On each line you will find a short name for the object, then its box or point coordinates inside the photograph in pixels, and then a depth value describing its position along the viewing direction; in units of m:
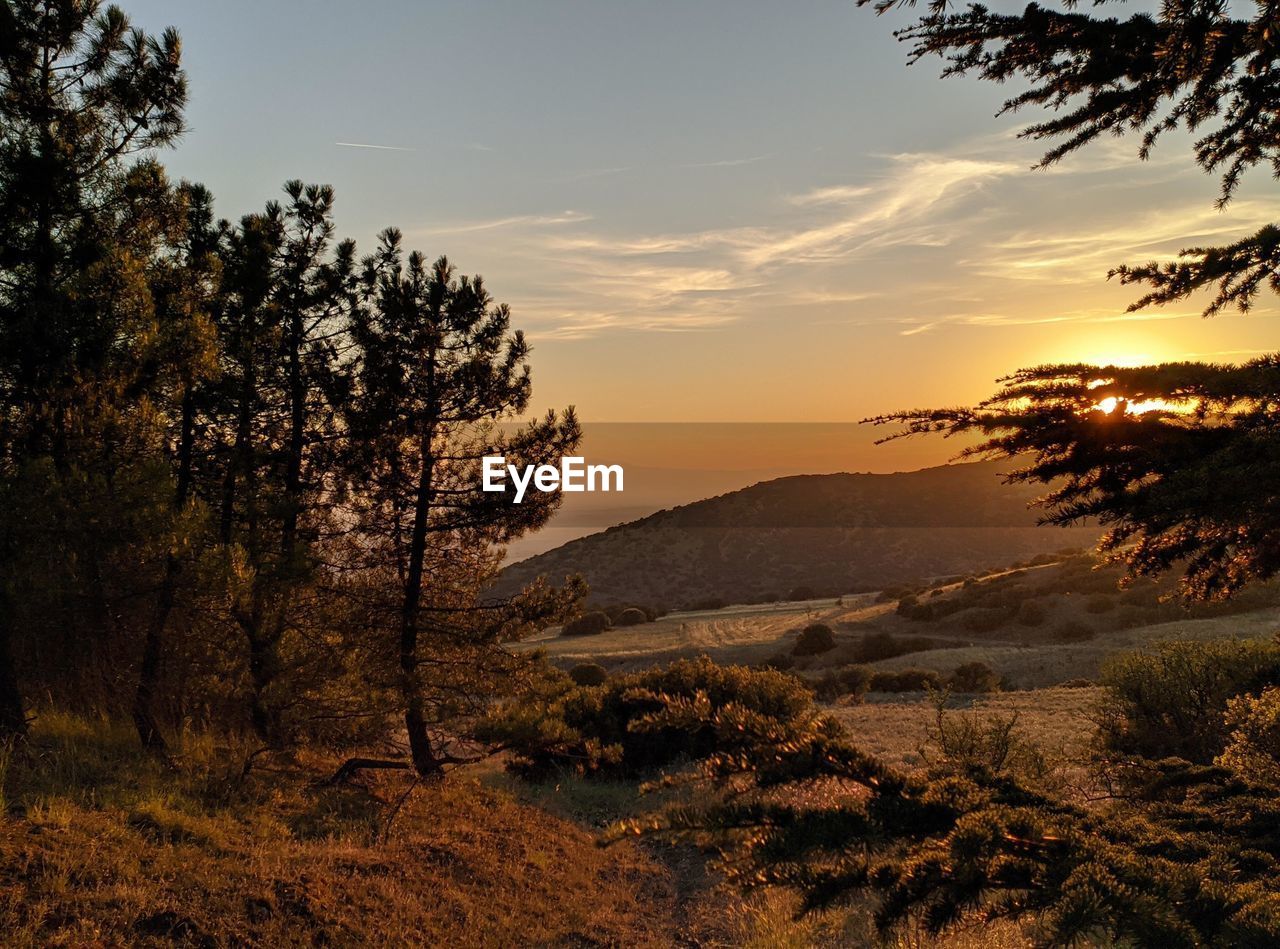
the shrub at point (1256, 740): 5.45
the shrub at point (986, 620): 44.06
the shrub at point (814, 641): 40.00
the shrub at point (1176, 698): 13.95
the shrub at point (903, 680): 29.78
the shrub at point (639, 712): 14.81
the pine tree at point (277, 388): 13.18
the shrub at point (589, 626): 52.15
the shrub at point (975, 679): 28.62
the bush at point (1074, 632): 38.75
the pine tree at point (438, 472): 13.25
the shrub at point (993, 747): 12.25
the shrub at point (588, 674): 27.48
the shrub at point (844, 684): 29.61
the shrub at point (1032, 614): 42.50
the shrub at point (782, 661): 37.47
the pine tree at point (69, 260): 10.20
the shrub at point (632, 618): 56.36
